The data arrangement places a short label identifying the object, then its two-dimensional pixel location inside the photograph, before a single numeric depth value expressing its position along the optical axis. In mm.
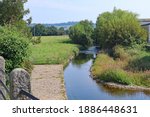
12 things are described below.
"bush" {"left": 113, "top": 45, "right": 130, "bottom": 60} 38931
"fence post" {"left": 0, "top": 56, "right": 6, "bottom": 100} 8055
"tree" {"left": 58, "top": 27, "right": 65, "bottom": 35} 111438
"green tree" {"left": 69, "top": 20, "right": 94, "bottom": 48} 70725
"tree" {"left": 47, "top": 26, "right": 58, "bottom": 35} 106962
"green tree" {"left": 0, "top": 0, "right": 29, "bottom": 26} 30609
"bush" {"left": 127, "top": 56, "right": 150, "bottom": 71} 29378
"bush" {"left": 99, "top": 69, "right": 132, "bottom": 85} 25772
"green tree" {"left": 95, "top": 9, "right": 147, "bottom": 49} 46969
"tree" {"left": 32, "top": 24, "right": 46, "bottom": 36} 98062
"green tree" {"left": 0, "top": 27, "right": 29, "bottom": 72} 18516
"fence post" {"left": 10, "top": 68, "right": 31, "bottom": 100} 6332
